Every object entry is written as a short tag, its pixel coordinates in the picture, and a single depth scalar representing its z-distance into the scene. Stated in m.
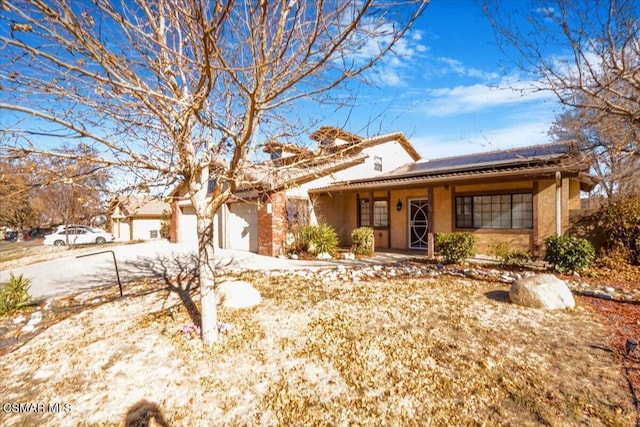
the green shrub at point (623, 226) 7.76
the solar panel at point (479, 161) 10.26
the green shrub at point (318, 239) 11.04
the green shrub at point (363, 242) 11.19
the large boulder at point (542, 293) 5.15
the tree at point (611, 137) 5.81
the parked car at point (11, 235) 30.86
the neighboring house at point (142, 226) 24.34
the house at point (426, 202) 9.05
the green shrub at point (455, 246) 8.73
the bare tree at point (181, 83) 2.56
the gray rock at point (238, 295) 5.52
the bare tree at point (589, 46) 5.28
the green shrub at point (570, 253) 7.37
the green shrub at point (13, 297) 5.86
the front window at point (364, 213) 13.63
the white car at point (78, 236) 21.23
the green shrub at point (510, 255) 8.35
